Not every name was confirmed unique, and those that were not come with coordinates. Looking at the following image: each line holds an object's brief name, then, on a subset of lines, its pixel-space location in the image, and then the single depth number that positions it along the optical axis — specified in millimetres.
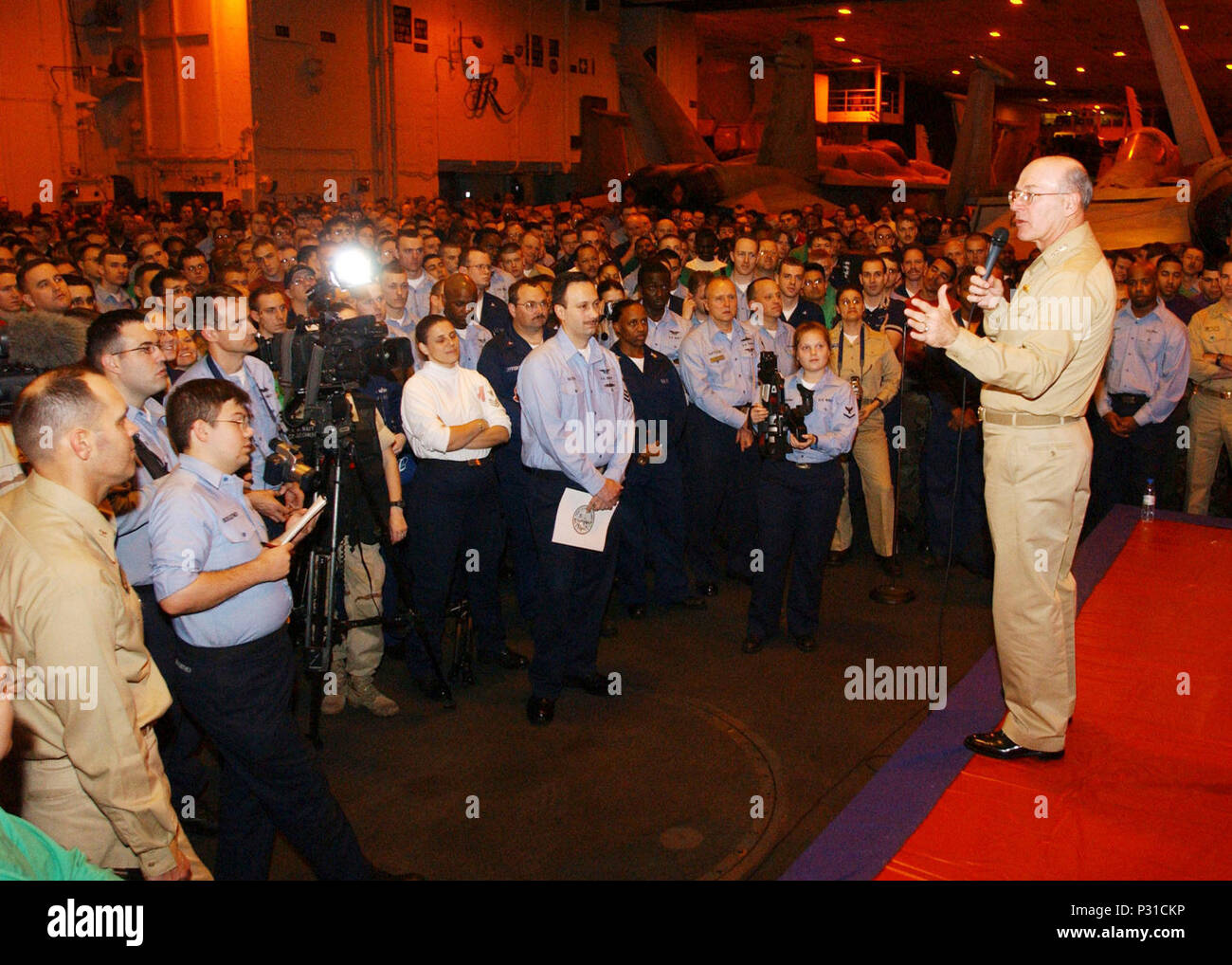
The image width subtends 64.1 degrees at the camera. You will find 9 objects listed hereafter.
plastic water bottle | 6211
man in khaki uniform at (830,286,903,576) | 6578
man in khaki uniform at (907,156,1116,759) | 3152
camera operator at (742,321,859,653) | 5383
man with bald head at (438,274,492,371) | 5727
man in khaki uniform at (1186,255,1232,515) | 6836
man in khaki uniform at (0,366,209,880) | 2207
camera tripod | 4004
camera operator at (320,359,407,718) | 4164
